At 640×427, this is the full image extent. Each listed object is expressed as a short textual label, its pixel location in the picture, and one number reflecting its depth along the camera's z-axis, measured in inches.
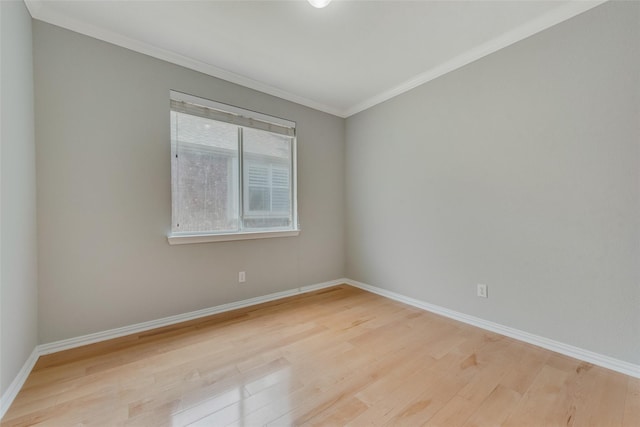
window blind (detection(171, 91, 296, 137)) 96.7
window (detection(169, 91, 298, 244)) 97.3
